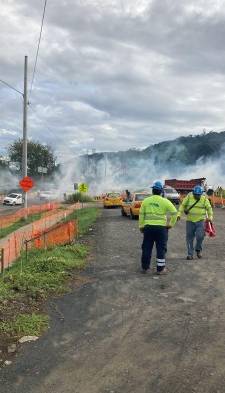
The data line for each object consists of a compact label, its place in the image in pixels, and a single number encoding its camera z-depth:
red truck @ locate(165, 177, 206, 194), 55.94
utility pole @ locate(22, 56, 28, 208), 31.78
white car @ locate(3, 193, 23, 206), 60.37
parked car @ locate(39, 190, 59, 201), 73.81
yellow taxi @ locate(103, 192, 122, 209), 44.66
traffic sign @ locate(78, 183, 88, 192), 46.43
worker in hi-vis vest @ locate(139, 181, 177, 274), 10.51
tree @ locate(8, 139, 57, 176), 109.06
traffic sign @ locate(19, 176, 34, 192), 30.03
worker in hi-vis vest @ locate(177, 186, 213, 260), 12.40
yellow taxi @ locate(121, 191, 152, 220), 26.86
